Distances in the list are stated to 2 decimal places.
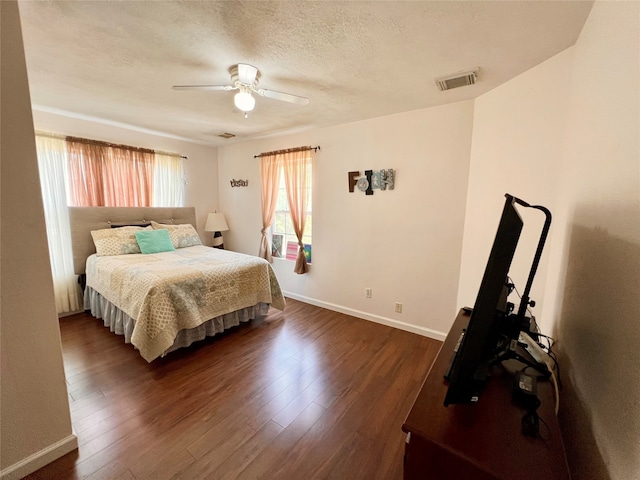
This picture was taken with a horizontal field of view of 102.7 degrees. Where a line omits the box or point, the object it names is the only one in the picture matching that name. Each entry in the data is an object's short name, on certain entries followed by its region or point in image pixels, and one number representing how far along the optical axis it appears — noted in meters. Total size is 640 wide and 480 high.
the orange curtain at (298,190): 3.48
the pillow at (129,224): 3.33
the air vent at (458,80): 1.87
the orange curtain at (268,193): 3.77
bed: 2.16
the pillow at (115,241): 3.03
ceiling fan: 1.82
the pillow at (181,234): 3.58
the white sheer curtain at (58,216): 2.85
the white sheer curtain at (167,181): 3.83
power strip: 1.06
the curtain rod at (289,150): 3.33
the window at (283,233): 3.69
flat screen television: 0.76
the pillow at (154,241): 3.20
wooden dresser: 0.67
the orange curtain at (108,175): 3.08
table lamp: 4.32
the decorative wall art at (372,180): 2.82
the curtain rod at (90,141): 2.81
